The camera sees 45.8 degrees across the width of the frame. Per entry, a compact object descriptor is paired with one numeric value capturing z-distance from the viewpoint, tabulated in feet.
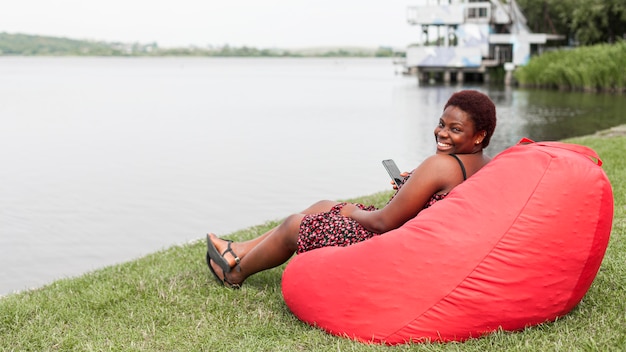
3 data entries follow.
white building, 168.14
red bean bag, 11.83
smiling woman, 12.69
